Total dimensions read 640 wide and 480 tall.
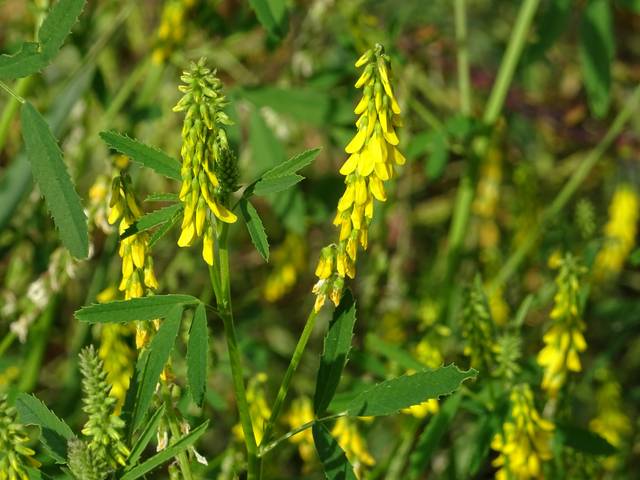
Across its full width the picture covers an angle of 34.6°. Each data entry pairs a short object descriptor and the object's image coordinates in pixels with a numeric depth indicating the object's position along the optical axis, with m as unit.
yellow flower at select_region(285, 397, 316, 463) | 2.22
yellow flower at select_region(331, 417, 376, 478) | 2.03
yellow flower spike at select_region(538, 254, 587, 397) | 1.91
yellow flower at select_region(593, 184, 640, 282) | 3.16
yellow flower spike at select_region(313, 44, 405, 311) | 1.35
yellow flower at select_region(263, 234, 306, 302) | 2.96
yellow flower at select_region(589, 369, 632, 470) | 2.48
